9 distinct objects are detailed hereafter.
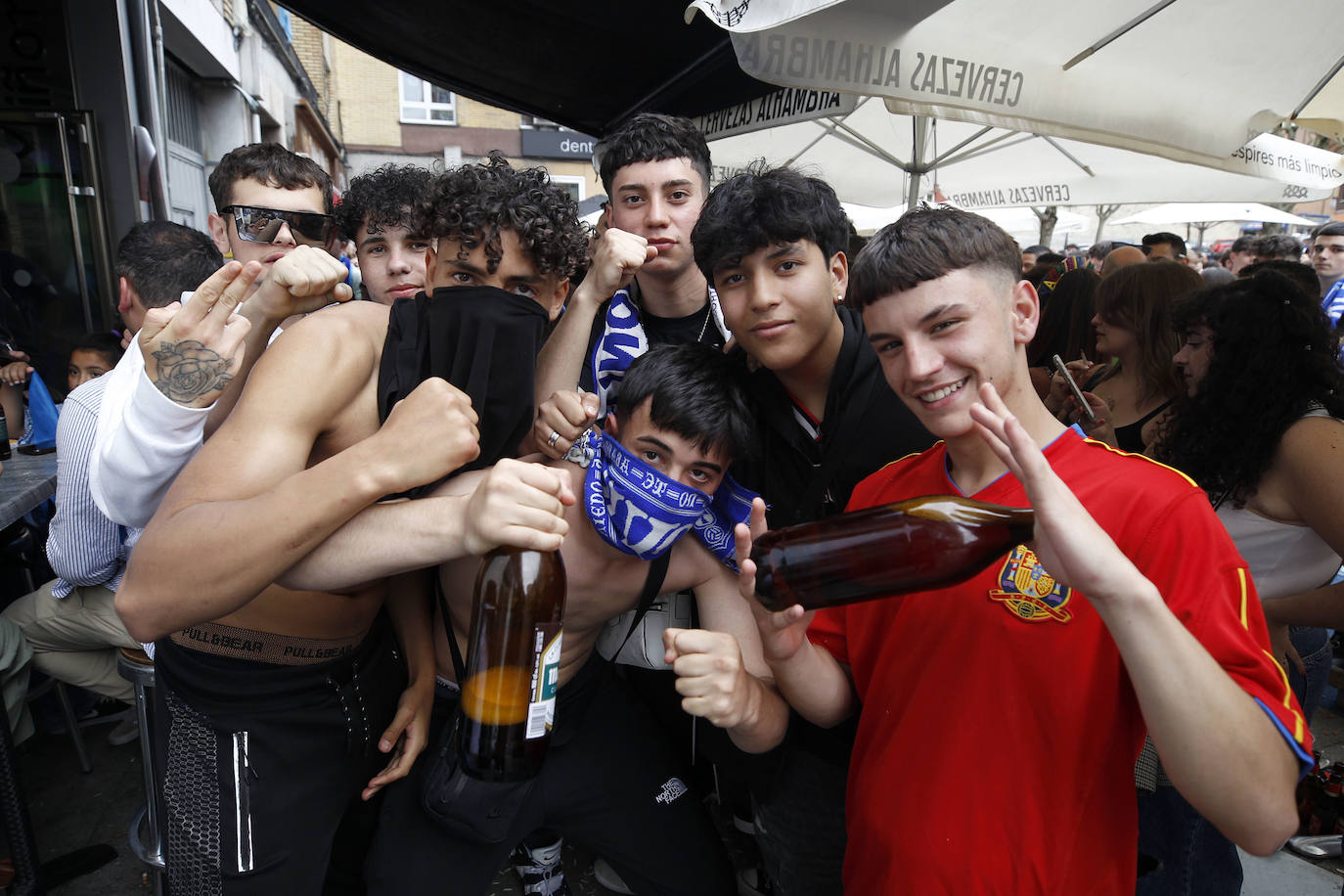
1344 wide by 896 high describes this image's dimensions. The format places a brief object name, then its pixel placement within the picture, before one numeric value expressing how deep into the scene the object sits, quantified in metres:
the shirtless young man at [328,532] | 1.42
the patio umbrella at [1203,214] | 12.88
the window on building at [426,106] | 24.56
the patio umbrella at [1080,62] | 2.59
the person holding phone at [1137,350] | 3.35
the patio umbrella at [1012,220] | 11.65
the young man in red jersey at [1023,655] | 1.18
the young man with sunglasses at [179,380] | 1.62
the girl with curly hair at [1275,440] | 2.41
